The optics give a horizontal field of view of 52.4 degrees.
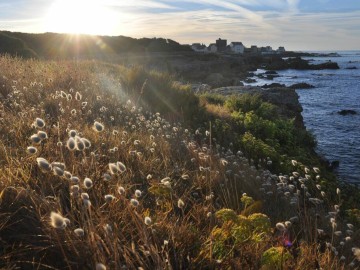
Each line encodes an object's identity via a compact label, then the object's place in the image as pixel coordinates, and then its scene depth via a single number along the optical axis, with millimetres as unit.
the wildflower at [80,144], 3020
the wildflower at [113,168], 2959
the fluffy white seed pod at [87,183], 2746
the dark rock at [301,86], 49750
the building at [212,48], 167875
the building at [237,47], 193125
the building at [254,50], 195875
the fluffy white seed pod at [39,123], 3304
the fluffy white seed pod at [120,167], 2993
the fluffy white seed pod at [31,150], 2979
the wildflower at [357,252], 2871
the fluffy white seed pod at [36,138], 2816
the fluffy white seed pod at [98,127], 3588
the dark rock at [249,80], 55428
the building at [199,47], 163375
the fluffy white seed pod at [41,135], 3116
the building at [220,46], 167875
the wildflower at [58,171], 2508
